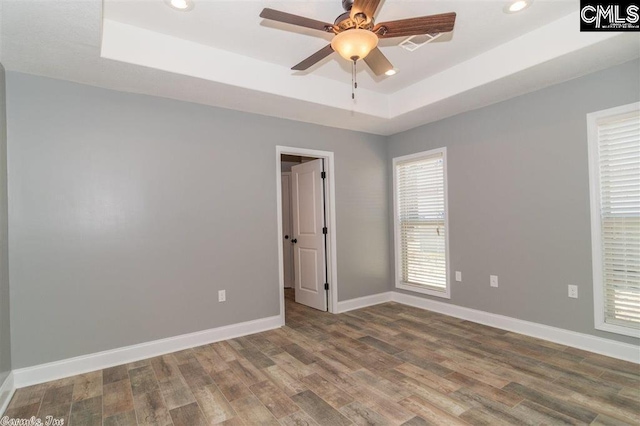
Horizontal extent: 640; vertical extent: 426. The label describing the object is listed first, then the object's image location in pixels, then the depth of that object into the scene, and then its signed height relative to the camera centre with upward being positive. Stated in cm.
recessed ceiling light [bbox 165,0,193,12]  229 +155
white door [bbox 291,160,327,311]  455 -28
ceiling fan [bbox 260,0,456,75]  191 +117
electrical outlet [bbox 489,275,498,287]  371 -82
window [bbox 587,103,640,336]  275 -8
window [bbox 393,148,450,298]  434 -15
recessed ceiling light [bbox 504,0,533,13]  238 +154
